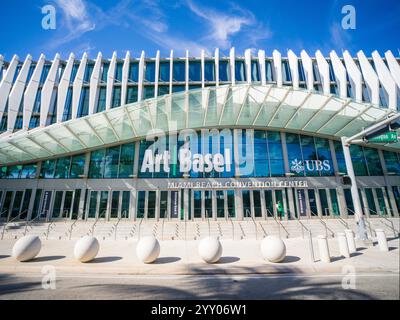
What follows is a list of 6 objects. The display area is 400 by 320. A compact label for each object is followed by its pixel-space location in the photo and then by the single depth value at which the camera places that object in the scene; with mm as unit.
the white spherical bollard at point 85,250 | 7270
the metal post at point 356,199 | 10016
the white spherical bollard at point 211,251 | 7133
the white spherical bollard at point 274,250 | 6992
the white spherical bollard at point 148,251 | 7148
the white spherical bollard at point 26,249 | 7309
